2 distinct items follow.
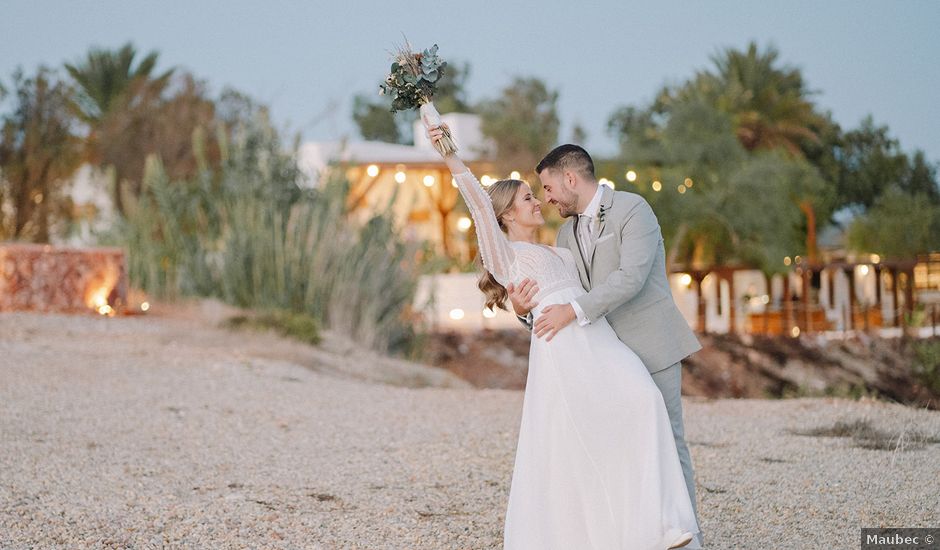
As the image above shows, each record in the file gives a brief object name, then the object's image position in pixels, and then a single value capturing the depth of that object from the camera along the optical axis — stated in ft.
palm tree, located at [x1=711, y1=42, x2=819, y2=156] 114.11
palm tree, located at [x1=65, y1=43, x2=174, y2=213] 121.49
